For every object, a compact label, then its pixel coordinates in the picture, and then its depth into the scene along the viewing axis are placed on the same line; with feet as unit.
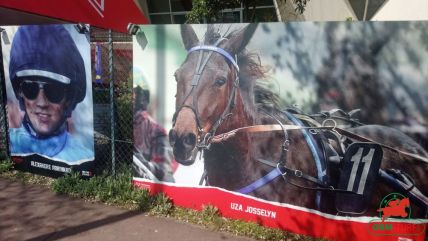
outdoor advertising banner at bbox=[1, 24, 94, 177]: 17.42
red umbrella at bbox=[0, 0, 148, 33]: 36.94
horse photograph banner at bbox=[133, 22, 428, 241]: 12.15
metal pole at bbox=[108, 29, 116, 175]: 16.69
